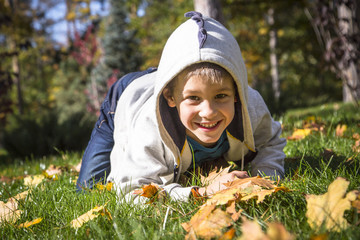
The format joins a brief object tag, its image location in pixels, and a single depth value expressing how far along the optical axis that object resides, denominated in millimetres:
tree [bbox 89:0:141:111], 12129
